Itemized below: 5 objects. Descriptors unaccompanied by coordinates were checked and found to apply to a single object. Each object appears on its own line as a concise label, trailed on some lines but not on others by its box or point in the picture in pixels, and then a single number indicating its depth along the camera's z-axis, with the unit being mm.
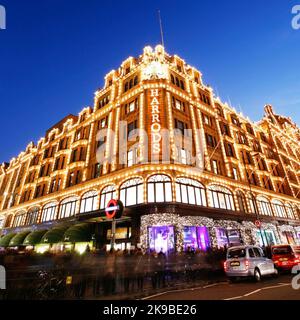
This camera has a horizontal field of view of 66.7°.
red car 16141
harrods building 22766
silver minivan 12797
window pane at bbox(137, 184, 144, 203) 22372
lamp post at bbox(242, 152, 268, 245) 30856
